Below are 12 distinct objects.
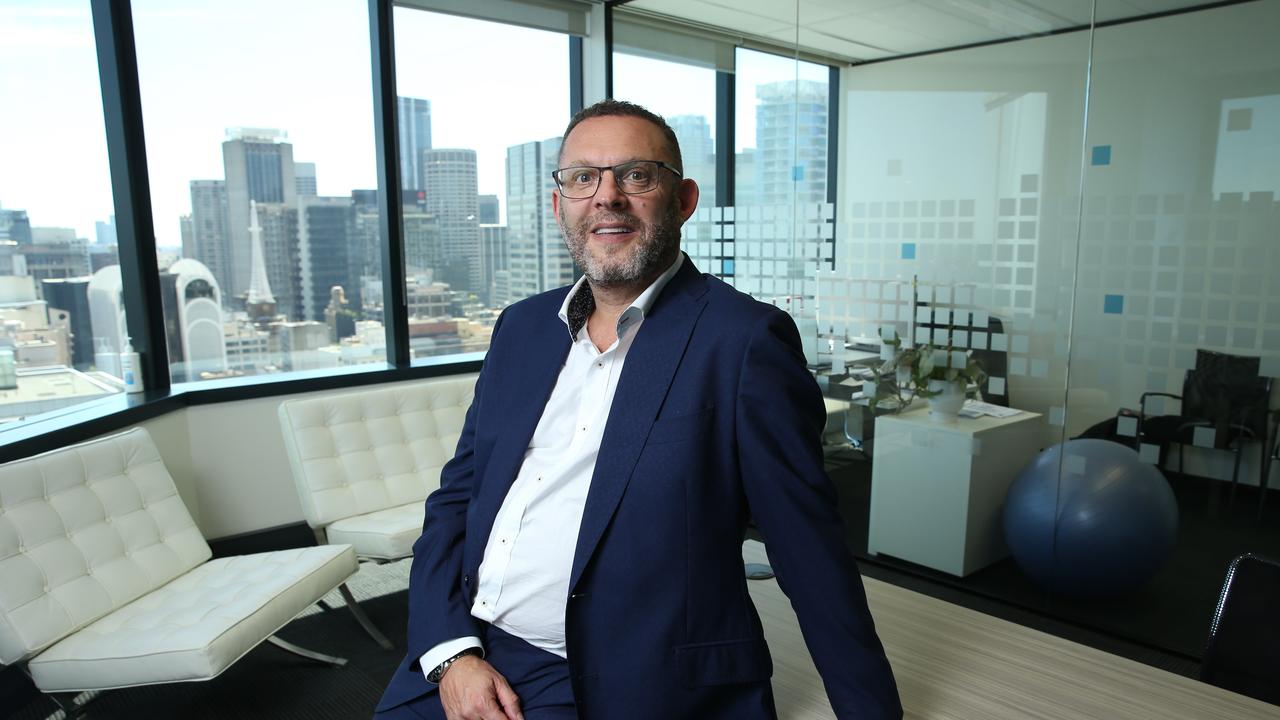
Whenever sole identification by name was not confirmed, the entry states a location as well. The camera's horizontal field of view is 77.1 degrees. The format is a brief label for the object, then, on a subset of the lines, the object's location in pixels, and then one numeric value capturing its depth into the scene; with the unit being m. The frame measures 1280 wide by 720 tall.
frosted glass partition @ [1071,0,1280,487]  2.49
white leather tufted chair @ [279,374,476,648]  3.11
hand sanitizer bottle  3.37
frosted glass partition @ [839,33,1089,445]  2.92
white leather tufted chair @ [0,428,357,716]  2.15
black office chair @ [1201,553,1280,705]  1.32
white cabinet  3.18
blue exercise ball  2.81
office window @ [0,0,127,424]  2.90
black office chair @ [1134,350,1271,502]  2.57
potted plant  3.28
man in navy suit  1.20
